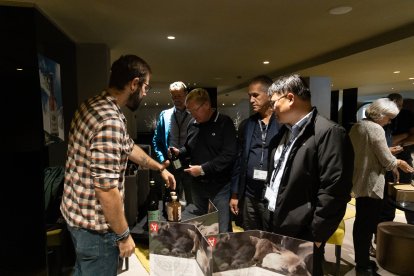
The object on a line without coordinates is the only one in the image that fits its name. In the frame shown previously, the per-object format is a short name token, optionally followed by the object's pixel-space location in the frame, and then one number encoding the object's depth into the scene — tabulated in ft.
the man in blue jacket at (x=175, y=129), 9.16
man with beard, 3.61
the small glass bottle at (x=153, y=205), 7.84
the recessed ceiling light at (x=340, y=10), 8.73
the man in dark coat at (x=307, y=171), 3.91
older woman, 7.33
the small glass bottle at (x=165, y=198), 7.88
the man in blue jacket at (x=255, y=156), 6.03
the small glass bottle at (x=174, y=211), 6.05
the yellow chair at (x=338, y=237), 6.95
